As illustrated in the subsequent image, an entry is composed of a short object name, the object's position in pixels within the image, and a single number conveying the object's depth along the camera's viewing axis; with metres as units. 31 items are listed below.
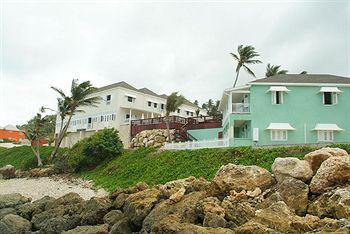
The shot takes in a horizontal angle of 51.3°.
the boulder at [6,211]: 16.28
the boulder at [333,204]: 8.28
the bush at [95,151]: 30.28
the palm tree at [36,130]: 37.69
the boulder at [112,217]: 12.88
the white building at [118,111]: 43.59
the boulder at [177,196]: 12.14
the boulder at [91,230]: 11.56
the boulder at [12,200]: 18.06
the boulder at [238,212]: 9.38
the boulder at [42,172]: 31.30
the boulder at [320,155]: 11.57
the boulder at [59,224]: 13.54
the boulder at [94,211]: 13.57
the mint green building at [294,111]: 26.45
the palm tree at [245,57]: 43.35
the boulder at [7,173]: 32.84
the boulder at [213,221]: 9.09
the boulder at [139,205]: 12.14
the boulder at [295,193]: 9.94
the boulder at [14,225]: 14.04
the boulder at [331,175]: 9.96
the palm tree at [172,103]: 34.19
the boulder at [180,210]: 10.59
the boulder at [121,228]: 11.67
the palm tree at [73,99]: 35.72
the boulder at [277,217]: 8.06
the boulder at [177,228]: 8.09
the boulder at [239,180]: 11.66
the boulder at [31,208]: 15.95
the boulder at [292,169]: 11.12
